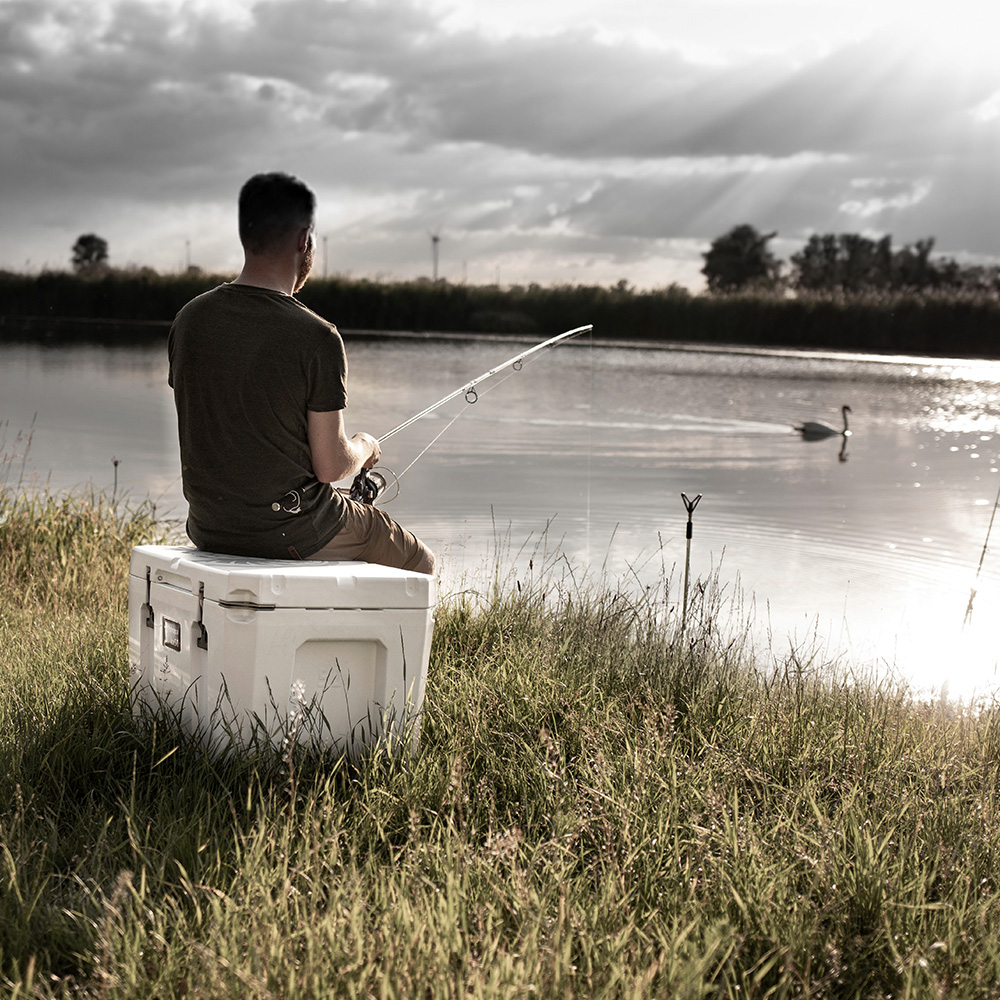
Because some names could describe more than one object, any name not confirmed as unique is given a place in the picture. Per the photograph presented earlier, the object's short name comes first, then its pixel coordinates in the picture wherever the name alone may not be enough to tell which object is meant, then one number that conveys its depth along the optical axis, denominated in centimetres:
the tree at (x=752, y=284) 2888
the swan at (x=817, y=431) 1784
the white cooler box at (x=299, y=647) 235
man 254
